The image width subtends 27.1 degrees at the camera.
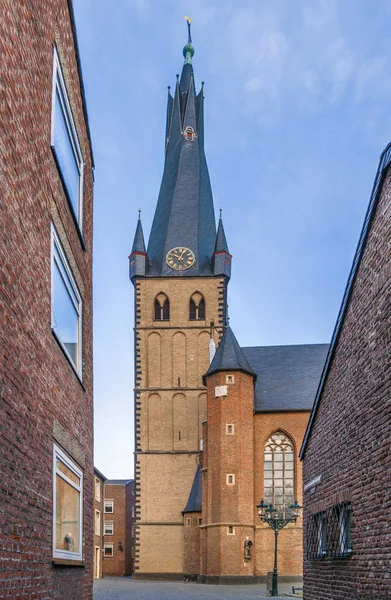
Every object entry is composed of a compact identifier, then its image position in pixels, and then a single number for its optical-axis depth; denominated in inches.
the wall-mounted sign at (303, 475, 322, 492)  528.9
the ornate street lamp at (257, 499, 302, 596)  1186.6
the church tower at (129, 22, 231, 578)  1982.0
